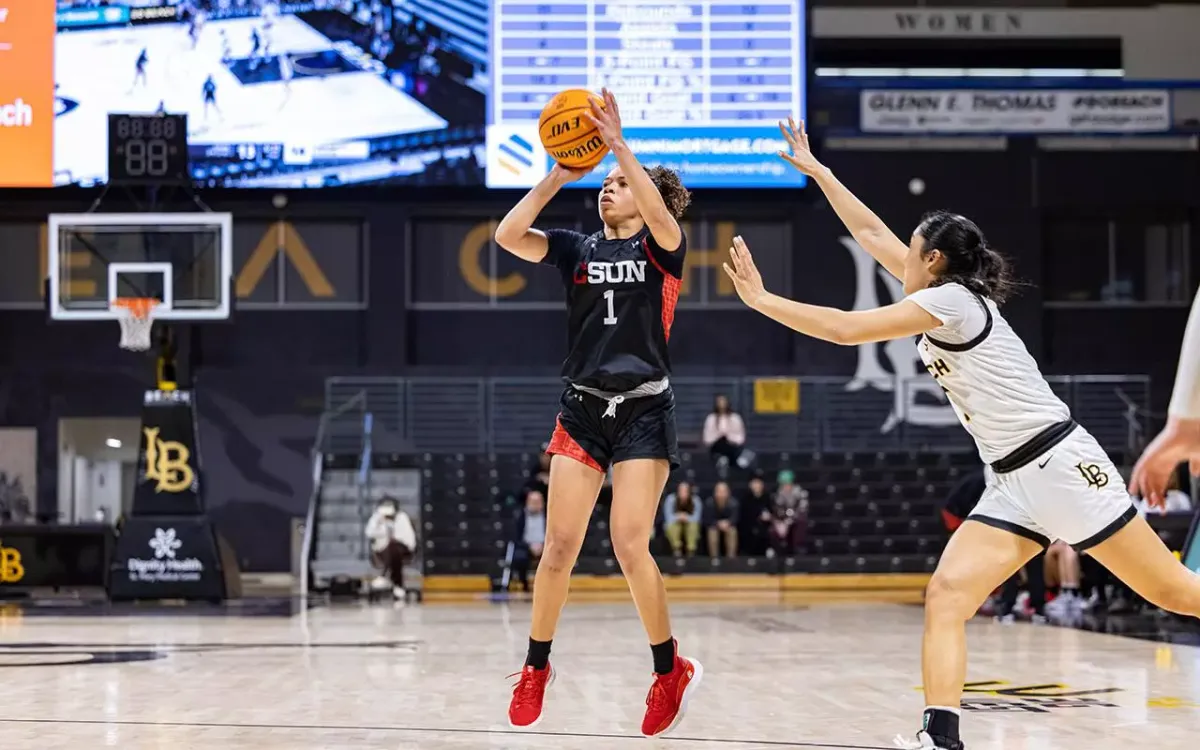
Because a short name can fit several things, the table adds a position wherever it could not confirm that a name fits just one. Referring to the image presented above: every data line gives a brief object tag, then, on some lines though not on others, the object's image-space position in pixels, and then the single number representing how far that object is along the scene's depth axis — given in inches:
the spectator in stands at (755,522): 737.0
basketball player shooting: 206.8
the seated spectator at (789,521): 742.5
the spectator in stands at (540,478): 711.1
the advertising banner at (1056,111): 943.0
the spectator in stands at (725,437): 792.9
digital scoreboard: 741.3
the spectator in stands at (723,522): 732.7
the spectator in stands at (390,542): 687.1
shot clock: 595.8
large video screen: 742.5
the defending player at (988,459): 169.5
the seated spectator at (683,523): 725.9
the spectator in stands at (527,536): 697.0
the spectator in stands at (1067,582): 553.3
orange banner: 670.5
